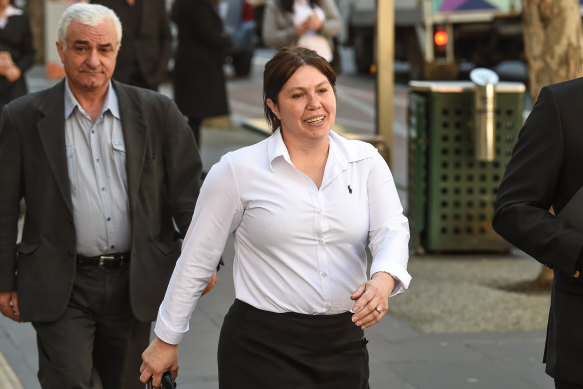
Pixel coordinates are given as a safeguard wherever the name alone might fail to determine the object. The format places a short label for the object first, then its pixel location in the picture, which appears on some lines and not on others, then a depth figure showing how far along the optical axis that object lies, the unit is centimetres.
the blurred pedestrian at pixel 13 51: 1644
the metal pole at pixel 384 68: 1727
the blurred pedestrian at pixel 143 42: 1594
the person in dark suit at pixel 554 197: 579
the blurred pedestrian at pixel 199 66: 2011
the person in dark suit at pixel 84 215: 755
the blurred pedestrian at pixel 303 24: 1838
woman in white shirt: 603
